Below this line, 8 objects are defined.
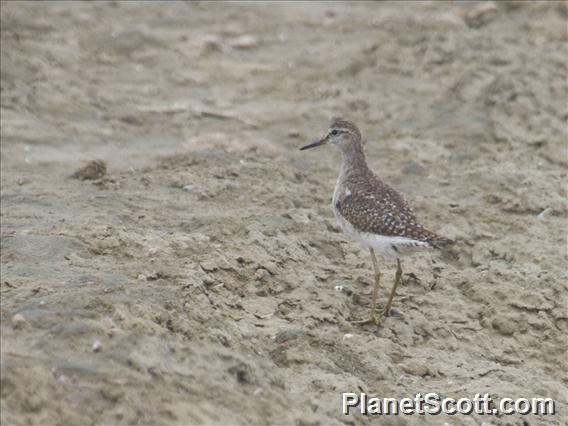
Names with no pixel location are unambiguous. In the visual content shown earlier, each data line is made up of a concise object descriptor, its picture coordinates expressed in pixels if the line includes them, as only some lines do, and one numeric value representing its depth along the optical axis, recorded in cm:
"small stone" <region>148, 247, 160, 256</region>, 1431
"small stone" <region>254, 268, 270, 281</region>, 1455
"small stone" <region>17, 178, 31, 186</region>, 1742
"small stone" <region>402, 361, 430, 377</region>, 1340
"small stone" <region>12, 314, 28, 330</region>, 1113
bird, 1451
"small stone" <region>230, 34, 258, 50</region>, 2586
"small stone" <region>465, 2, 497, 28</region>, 2669
